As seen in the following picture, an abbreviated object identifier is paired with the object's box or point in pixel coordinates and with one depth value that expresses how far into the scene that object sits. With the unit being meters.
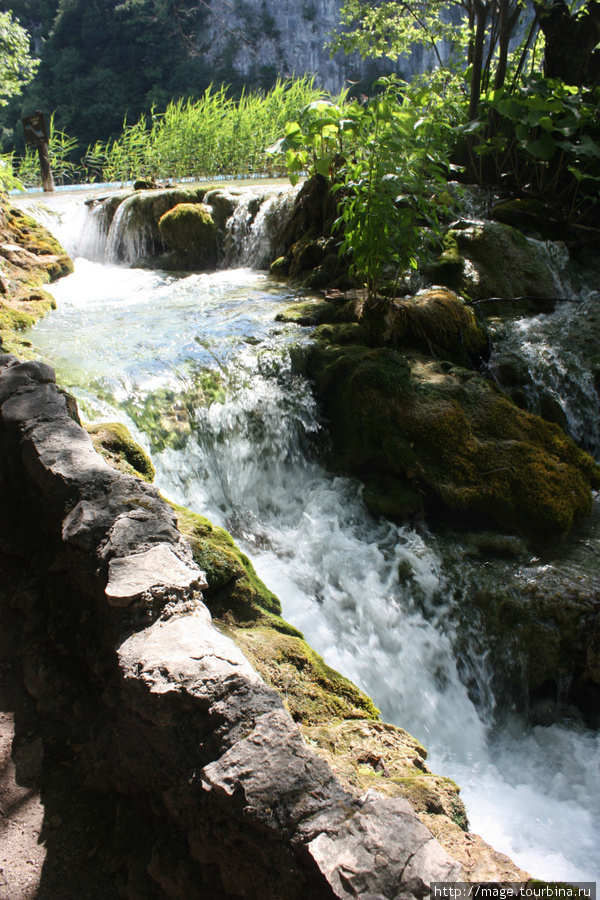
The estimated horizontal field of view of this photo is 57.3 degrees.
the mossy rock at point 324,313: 5.36
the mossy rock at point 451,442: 3.76
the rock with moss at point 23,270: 5.67
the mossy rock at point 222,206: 9.58
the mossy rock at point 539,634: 3.06
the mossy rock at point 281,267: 8.03
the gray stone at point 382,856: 1.08
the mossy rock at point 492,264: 6.21
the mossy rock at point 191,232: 9.27
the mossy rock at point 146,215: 9.84
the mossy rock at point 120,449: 3.10
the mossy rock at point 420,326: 4.95
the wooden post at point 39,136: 12.25
